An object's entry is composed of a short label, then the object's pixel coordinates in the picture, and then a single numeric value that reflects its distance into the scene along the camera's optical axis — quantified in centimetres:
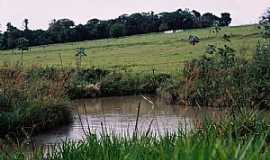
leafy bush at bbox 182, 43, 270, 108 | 2649
